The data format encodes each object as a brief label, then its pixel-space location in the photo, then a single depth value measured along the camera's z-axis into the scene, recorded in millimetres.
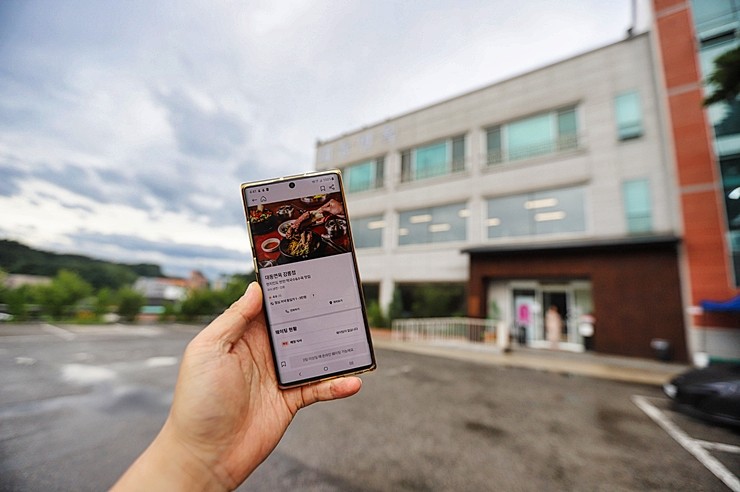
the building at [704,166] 10094
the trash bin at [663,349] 10398
